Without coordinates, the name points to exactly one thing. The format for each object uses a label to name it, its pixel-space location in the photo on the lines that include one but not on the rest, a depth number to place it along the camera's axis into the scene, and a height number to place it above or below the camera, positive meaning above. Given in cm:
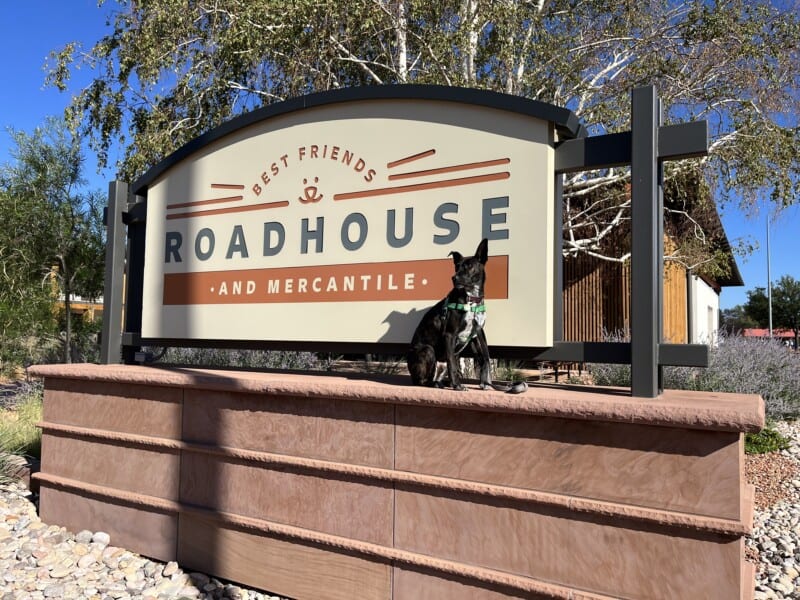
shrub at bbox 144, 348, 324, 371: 874 -32
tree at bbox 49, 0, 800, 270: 1150 +561
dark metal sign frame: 305 +80
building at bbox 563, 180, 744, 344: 1411 +127
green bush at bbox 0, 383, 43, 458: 612 -107
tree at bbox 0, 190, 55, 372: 1045 +96
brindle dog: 320 +5
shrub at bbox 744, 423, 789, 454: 684 -111
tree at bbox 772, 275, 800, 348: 4615 +315
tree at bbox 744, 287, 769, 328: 4922 +315
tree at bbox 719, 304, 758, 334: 5848 +272
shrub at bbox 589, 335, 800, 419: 739 -39
